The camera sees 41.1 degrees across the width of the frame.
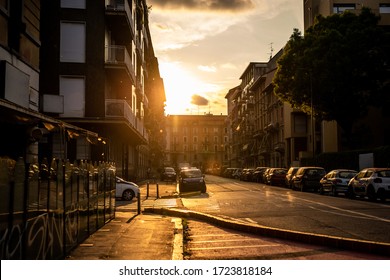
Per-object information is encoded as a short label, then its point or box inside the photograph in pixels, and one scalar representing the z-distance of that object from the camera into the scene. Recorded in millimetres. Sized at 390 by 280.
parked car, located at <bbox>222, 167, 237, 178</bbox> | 72988
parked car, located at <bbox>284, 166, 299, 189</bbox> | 37191
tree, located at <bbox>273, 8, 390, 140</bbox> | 39469
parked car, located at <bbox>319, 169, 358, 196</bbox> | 27625
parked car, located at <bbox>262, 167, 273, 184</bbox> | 47128
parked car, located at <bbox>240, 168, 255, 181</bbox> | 57031
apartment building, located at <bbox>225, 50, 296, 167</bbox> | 62594
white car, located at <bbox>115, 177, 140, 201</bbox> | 25672
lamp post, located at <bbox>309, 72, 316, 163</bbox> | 40375
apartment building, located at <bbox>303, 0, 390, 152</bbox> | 49344
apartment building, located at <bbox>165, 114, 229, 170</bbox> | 151875
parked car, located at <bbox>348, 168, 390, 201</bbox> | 22953
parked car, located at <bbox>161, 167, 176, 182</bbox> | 55062
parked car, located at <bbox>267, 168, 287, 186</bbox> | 43375
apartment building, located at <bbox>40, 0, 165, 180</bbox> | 30594
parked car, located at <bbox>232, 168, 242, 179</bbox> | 67294
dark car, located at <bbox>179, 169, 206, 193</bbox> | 32438
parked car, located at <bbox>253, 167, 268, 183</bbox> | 52469
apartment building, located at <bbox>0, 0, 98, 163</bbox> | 13055
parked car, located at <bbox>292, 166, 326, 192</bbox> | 32625
